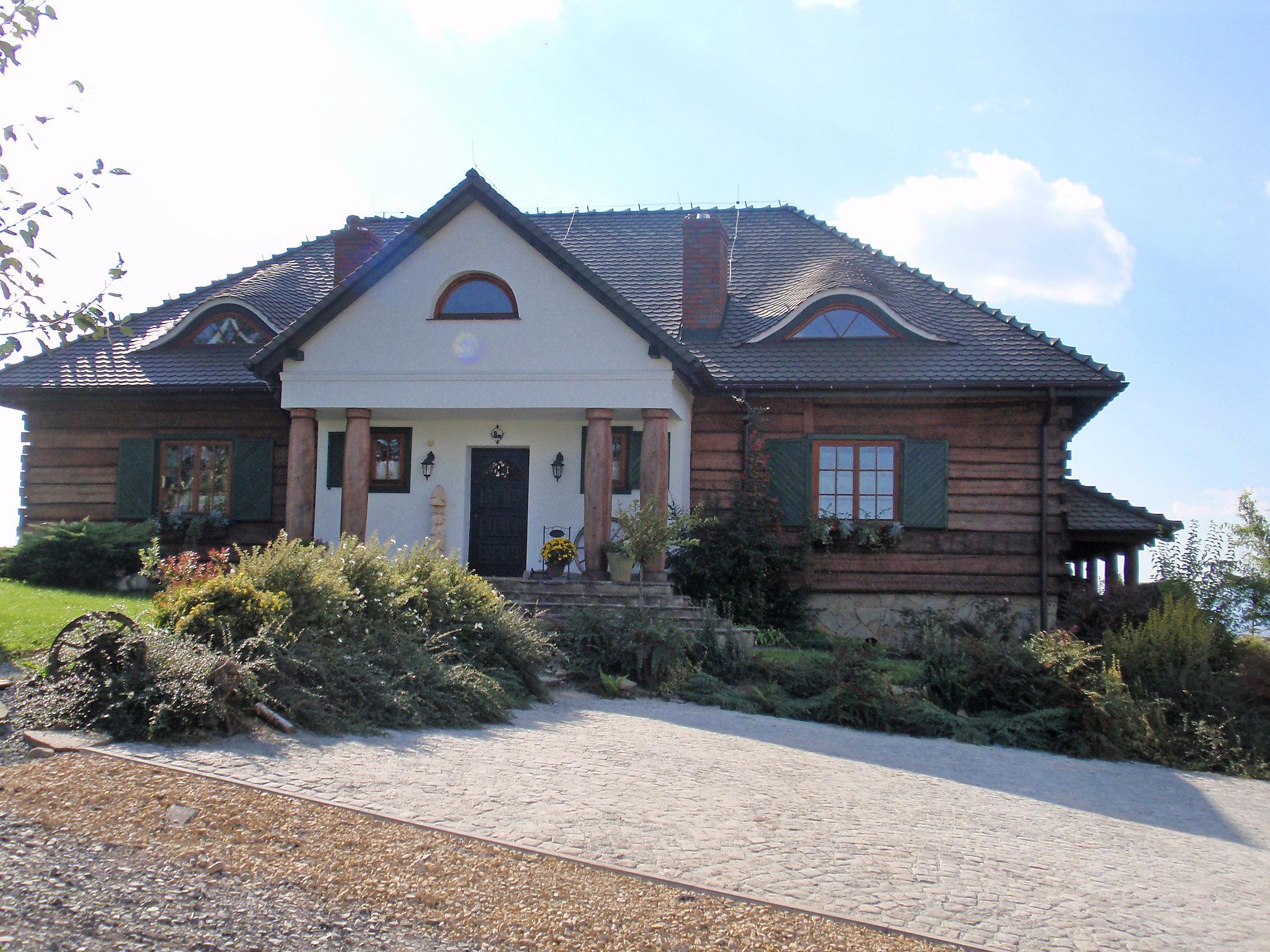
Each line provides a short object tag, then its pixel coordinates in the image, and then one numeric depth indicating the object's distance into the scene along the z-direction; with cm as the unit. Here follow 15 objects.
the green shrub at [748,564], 1412
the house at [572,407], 1393
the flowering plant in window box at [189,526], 1582
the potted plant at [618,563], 1302
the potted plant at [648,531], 1238
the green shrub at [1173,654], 977
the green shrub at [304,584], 828
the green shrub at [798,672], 1005
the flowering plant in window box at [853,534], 1496
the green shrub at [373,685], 709
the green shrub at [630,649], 1025
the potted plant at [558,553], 1352
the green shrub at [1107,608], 1280
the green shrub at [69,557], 1444
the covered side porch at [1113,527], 1513
